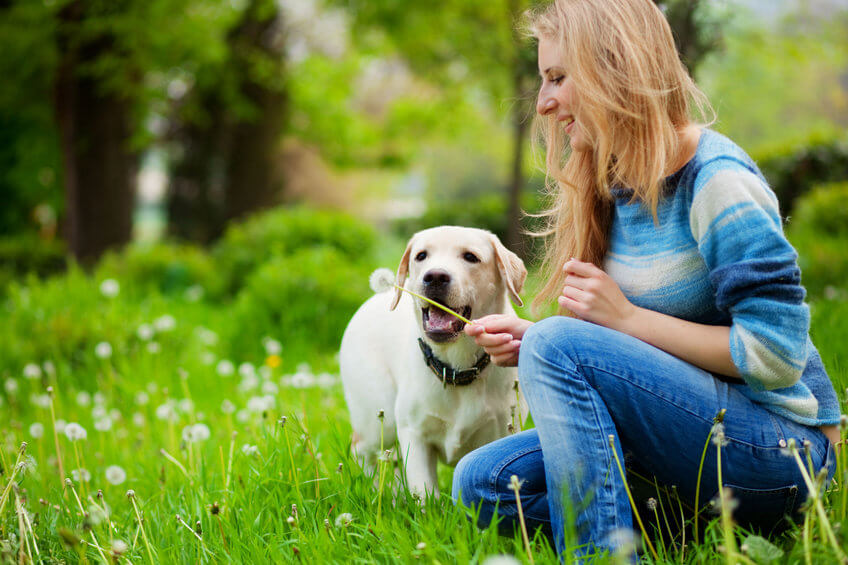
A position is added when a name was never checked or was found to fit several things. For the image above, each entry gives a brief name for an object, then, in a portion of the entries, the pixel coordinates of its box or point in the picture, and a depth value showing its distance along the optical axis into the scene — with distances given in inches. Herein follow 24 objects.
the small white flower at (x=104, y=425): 144.5
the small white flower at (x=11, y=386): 166.1
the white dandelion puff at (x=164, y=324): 203.7
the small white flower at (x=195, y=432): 119.4
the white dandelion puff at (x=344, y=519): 85.7
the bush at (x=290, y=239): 342.6
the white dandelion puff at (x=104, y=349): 164.3
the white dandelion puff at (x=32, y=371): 153.9
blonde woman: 74.4
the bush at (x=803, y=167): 397.1
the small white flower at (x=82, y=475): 111.1
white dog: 101.0
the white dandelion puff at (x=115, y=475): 112.3
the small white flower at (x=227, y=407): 162.1
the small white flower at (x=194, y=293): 338.3
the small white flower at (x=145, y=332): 202.4
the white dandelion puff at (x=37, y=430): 123.5
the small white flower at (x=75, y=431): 107.1
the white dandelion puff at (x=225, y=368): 181.7
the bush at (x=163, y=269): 347.6
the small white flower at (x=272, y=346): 160.9
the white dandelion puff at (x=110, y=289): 228.0
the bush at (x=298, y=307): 236.1
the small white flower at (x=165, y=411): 129.7
